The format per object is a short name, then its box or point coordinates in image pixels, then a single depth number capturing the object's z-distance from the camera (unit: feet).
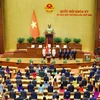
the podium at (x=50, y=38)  76.23
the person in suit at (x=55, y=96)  39.37
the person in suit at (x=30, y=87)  44.88
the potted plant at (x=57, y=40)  77.98
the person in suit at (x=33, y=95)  40.66
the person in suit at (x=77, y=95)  41.04
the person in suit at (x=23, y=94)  41.50
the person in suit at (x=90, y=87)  45.47
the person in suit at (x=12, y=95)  41.47
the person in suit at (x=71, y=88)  44.98
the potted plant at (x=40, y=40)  77.05
